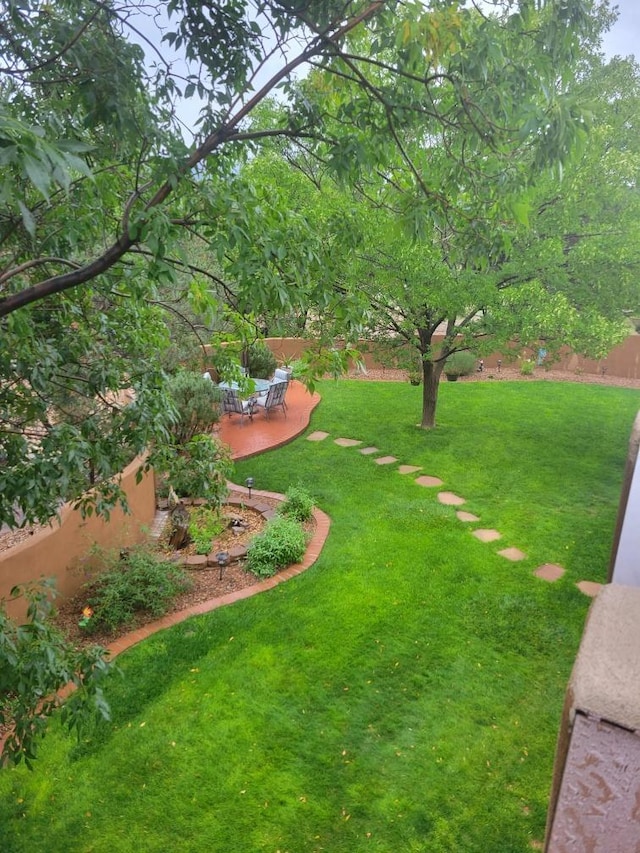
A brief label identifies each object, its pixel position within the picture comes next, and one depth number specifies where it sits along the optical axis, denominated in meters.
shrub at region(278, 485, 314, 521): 6.84
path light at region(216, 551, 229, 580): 5.71
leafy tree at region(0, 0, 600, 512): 2.37
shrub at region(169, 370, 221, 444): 8.31
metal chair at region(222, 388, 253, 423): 10.85
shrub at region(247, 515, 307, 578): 5.77
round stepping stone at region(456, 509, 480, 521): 6.83
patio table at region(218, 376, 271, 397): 11.10
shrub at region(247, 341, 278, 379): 13.18
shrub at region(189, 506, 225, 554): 6.21
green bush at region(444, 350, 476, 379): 14.92
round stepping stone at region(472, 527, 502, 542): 6.34
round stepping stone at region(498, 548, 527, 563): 5.94
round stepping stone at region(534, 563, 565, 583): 5.57
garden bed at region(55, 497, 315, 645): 4.75
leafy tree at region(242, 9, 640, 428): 6.97
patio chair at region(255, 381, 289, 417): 10.51
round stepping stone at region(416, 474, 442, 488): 7.89
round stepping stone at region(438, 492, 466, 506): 7.29
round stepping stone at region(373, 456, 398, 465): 8.69
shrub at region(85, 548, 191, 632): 4.82
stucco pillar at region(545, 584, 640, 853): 1.17
